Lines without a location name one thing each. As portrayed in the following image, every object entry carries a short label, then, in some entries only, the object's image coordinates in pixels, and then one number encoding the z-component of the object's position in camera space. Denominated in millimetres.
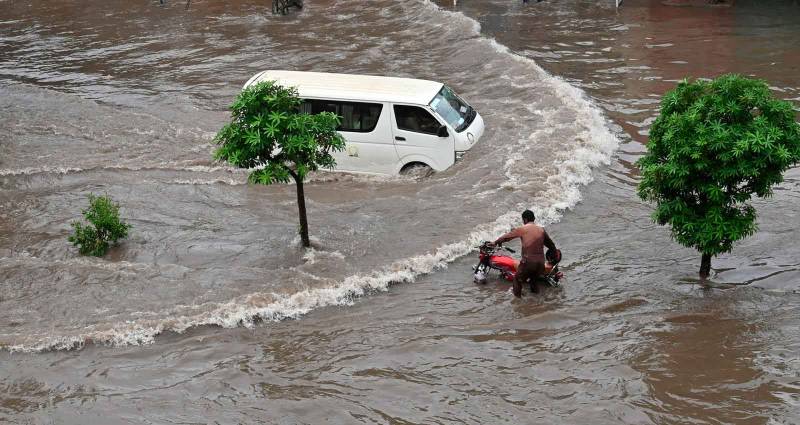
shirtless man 17709
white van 24891
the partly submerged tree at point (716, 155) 15859
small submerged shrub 21078
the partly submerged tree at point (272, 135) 18812
